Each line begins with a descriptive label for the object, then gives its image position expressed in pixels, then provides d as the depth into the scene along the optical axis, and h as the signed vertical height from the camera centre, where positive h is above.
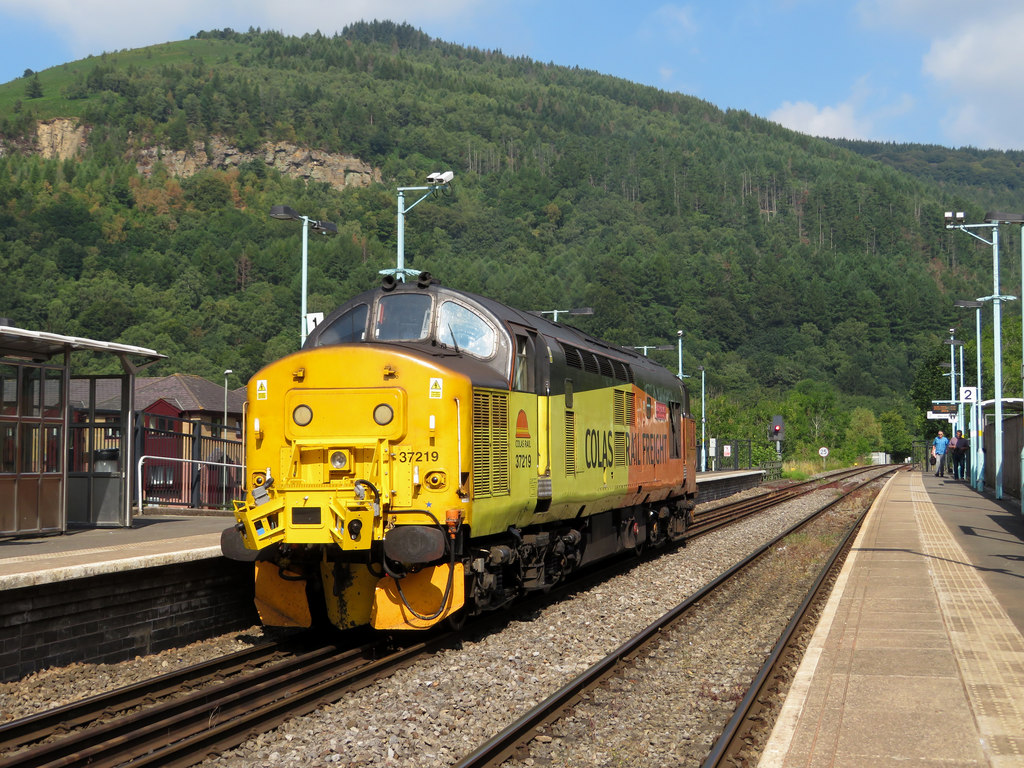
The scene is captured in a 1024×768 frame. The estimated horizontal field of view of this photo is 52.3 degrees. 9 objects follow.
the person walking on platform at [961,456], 45.12 -1.36
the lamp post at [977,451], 38.00 -0.92
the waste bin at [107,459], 17.23 -0.52
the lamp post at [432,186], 21.89 +5.26
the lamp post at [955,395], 52.17 +1.74
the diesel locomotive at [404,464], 9.52 -0.36
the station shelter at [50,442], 13.00 -0.19
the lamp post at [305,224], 21.60 +4.59
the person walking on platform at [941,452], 51.88 -1.30
